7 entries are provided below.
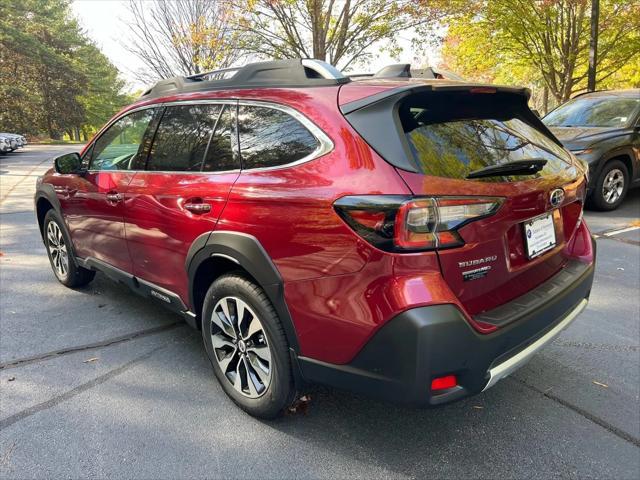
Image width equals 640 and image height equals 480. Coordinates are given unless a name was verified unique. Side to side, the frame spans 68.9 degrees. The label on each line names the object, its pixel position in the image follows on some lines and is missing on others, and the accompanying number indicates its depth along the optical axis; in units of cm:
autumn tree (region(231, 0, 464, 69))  1220
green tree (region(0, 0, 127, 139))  3466
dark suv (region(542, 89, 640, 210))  708
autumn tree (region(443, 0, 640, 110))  1432
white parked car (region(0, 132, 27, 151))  2151
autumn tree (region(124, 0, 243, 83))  1386
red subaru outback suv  182
